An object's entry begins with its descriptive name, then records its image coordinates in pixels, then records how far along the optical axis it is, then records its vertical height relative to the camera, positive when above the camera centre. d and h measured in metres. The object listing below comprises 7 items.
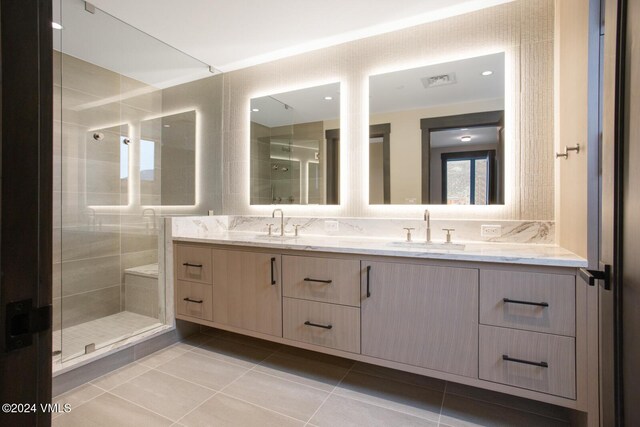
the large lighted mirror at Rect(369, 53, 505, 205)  2.10 +0.57
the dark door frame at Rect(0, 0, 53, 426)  0.45 +0.01
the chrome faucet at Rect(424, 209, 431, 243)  2.09 -0.07
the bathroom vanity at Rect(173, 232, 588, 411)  1.36 -0.51
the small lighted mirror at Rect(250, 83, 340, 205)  2.61 +0.58
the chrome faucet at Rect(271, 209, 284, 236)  2.57 -0.07
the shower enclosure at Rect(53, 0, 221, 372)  2.29 +0.44
